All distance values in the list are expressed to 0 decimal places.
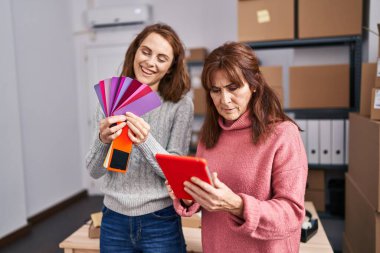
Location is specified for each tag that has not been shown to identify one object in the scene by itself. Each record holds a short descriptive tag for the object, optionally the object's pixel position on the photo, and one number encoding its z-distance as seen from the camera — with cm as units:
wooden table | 137
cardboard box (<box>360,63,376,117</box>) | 170
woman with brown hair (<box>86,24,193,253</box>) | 106
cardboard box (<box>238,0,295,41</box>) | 219
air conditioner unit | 389
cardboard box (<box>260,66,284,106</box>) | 226
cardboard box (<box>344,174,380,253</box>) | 147
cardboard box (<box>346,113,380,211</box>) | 141
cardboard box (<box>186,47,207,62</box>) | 354
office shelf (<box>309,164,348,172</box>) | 223
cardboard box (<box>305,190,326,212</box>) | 235
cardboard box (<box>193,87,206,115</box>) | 336
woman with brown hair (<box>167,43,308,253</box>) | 82
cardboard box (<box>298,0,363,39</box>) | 209
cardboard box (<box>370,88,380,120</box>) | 149
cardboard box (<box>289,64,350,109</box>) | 218
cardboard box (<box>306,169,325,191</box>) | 234
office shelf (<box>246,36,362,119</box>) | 212
